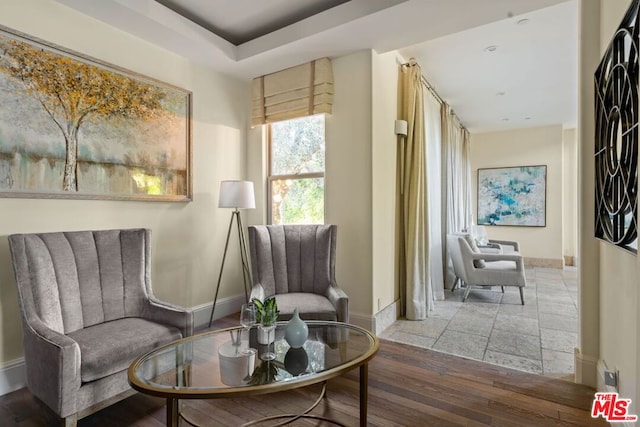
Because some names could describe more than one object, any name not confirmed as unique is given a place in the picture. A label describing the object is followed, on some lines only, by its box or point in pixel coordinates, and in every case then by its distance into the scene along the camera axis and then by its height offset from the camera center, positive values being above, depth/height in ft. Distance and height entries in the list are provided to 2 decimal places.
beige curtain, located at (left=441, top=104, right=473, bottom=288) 16.08 +2.05
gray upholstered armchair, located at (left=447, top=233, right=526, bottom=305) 13.34 -2.35
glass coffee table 4.39 -2.39
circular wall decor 4.51 +1.19
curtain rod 12.07 +5.54
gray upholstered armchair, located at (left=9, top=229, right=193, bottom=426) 5.30 -2.10
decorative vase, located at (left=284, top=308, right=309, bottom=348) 5.61 -2.08
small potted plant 5.65 -1.86
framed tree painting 7.07 +2.16
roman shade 10.54 +4.14
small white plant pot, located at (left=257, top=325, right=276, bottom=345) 5.70 -2.14
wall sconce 11.39 +2.97
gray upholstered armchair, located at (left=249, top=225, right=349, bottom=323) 9.39 -1.45
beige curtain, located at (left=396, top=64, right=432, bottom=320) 11.51 +0.22
